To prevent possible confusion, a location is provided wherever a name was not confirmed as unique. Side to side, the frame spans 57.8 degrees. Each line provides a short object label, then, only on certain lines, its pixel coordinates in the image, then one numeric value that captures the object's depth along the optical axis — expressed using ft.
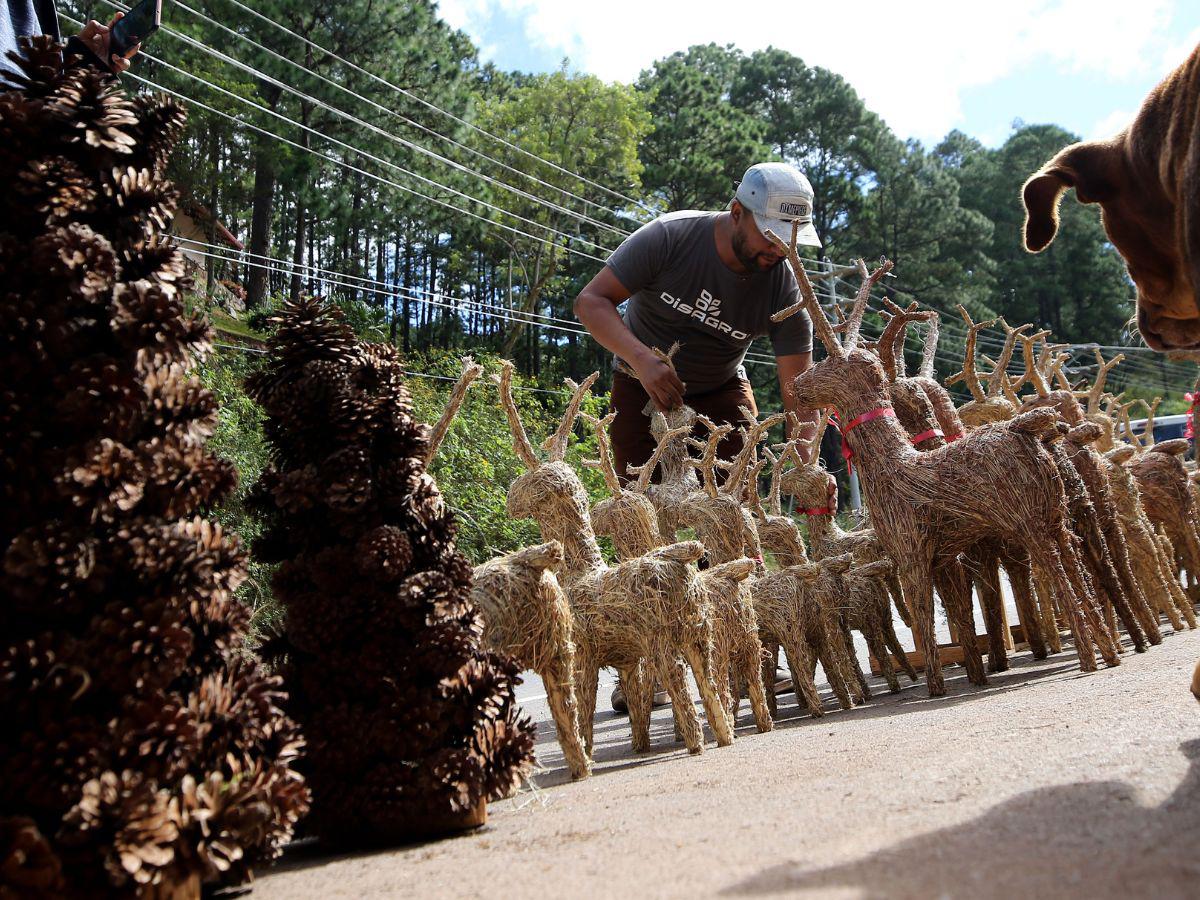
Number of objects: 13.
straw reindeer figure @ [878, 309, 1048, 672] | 19.61
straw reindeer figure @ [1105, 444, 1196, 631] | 22.65
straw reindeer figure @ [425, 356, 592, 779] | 12.08
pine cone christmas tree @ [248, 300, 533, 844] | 8.98
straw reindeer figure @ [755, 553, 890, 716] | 18.28
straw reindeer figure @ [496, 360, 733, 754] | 14.30
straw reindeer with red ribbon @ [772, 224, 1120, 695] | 16.19
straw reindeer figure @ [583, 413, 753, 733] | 18.25
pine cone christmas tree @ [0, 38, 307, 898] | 6.17
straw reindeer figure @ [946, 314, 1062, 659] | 20.67
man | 20.61
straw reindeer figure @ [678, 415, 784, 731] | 16.76
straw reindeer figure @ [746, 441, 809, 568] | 21.22
